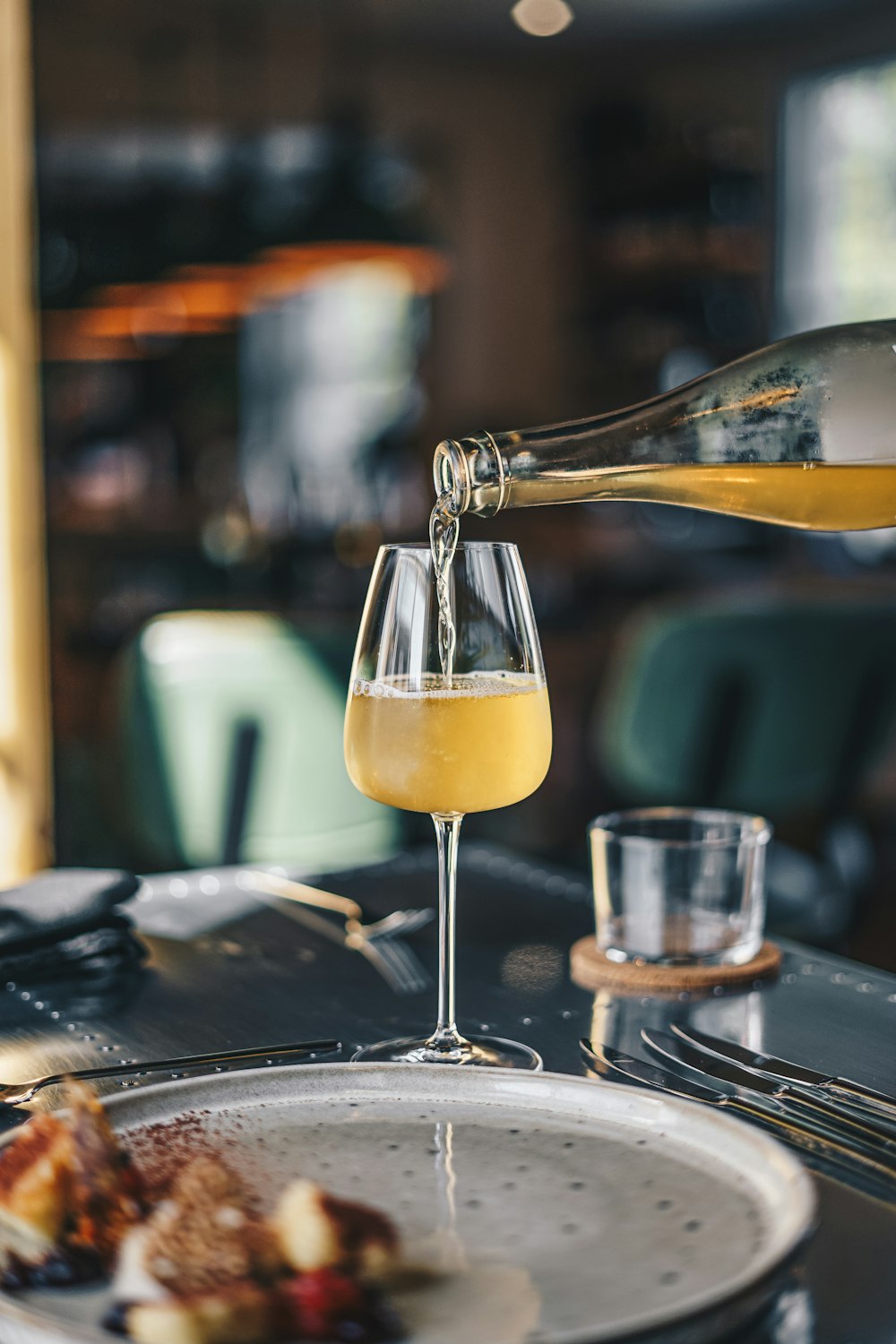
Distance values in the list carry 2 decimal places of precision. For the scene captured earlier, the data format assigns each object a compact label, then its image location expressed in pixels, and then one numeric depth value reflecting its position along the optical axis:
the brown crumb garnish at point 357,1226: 0.52
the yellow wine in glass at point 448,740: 0.87
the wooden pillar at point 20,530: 2.79
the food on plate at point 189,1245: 0.48
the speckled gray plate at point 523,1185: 0.51
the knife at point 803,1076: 0.76
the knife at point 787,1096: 0.72
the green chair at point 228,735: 2.22
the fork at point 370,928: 1.04
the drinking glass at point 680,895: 1.03
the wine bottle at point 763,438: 0.90
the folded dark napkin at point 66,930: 1.01
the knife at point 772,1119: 0.68
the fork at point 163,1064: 0.78
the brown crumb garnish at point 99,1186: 0.54
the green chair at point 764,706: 2.50
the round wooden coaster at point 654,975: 0.98
